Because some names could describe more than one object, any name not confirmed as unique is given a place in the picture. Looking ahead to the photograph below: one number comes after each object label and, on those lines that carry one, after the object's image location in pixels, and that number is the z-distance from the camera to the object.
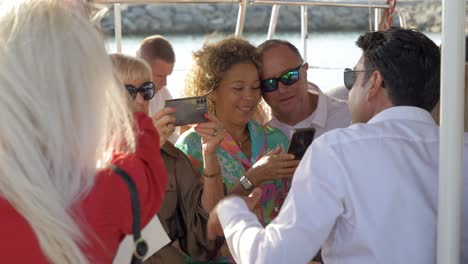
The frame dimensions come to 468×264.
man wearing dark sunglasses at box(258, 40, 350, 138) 6.09
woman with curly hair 5.63
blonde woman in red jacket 2.85
